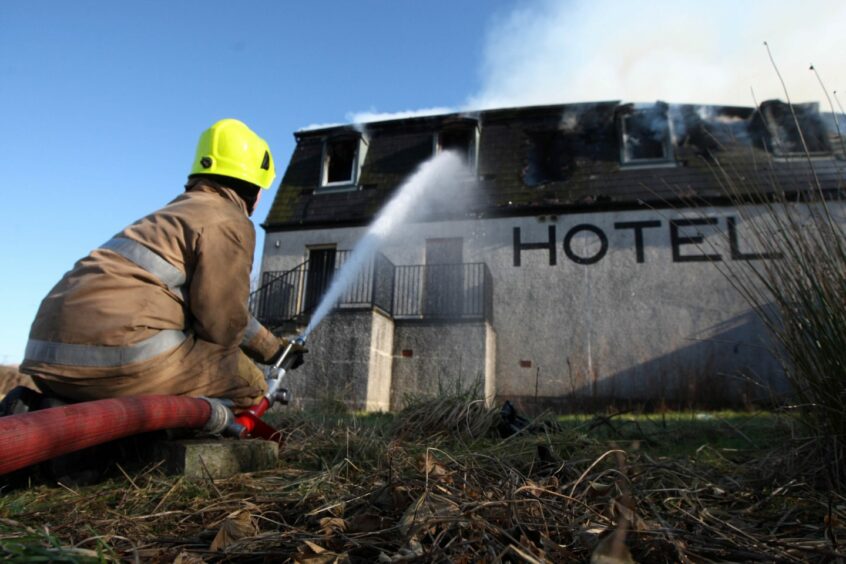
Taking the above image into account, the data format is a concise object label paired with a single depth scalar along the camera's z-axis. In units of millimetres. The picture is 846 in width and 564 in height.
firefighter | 2211
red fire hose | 1331
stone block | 2150
